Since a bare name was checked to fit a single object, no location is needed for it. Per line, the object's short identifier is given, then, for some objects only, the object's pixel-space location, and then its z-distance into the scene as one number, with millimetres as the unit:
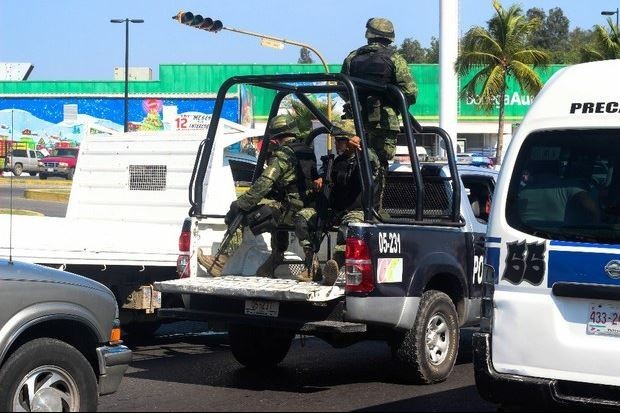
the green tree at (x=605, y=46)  42844
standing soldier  9586
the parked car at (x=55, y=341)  6188
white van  6207
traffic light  27250
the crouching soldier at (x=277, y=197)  9461
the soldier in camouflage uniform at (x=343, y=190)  9078
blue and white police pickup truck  8289
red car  54634
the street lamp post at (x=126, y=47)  53500
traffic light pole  27938
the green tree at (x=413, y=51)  111625
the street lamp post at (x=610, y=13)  56247
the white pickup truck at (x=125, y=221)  9594
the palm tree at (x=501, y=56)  42031
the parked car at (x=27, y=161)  55550
